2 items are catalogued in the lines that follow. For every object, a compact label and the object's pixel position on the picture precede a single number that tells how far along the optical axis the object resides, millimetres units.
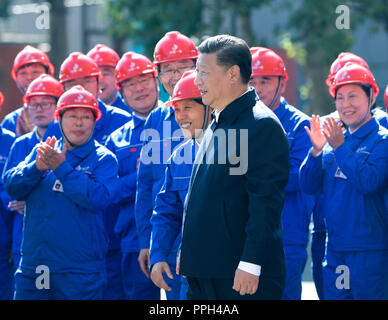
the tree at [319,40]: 15221
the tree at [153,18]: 15688
